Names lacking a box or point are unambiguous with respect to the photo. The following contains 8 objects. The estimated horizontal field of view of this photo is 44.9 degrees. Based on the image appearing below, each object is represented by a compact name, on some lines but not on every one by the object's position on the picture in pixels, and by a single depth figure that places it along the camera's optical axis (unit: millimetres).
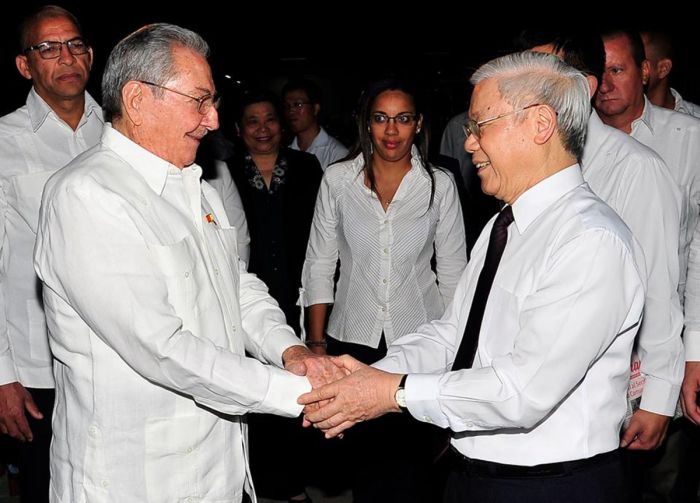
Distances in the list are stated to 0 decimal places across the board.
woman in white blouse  3840
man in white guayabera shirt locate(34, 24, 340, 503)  2242
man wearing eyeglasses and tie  2088
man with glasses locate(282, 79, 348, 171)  6653
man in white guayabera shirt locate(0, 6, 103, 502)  3197
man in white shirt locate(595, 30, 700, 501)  3344
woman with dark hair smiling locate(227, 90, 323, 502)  4867
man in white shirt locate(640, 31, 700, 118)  4652
